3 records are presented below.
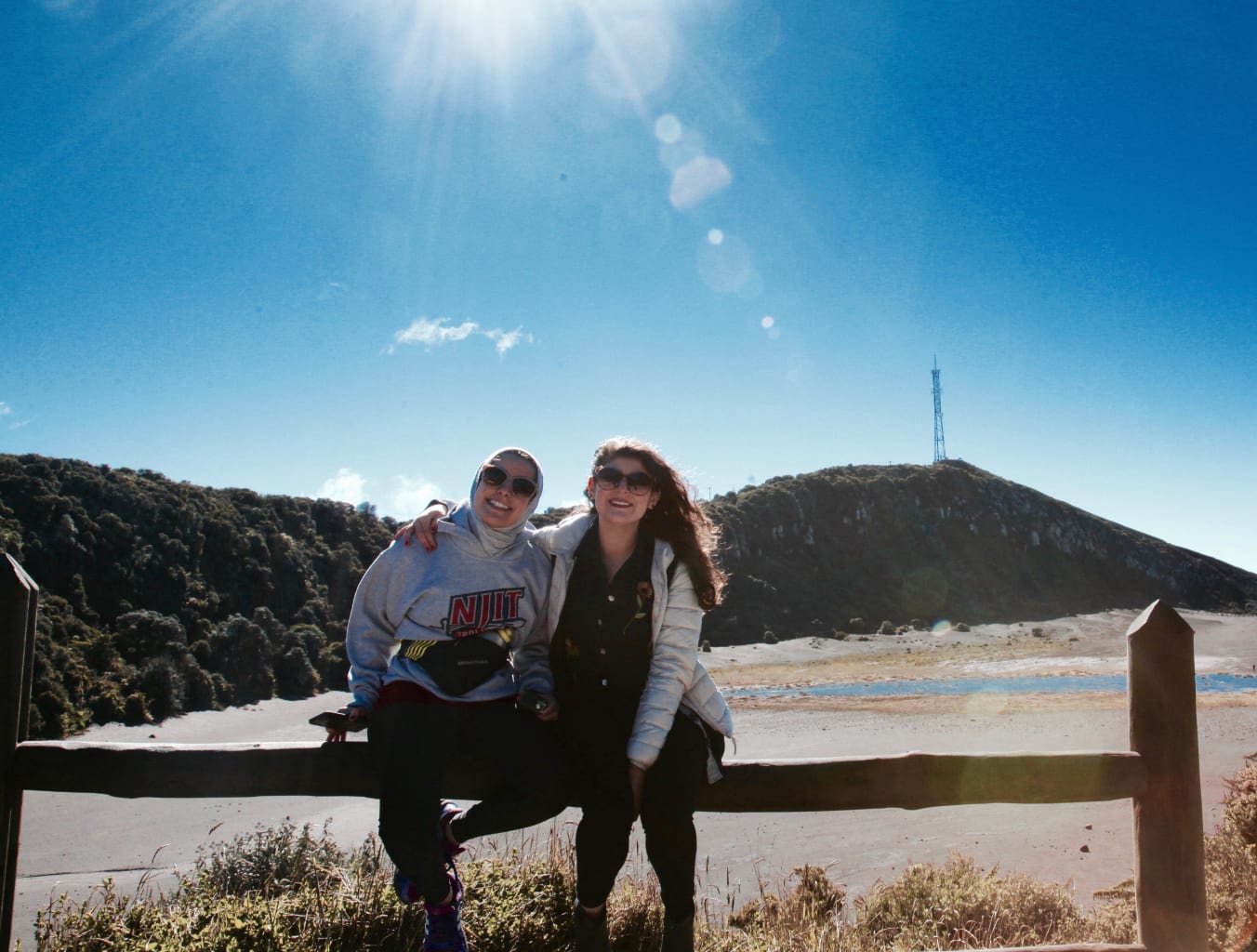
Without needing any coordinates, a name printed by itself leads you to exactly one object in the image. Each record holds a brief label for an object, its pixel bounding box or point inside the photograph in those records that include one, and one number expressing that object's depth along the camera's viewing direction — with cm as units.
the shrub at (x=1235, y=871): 457
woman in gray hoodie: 240
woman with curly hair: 242
